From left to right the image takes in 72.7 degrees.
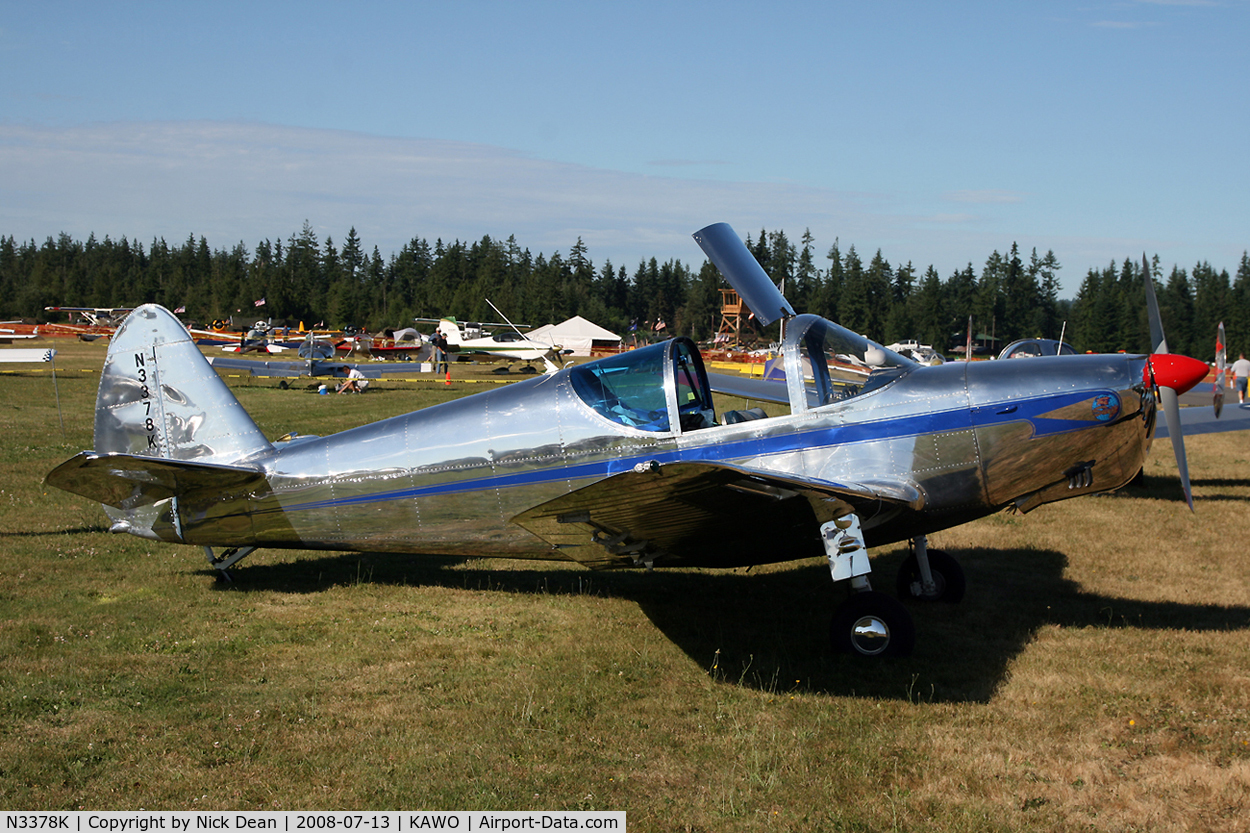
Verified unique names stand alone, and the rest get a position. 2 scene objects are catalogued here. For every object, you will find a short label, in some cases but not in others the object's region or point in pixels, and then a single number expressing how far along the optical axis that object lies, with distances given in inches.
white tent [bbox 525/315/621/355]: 2341.3
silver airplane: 215.0
